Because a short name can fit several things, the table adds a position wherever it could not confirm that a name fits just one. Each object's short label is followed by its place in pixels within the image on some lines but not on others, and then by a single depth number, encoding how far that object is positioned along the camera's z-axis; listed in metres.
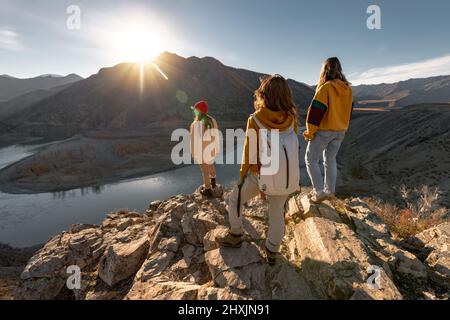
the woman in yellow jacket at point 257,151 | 2.35
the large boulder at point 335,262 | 2.28
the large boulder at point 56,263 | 3.67
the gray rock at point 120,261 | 3.36
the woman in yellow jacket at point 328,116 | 3.30
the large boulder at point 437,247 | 2.77
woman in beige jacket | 4.39
